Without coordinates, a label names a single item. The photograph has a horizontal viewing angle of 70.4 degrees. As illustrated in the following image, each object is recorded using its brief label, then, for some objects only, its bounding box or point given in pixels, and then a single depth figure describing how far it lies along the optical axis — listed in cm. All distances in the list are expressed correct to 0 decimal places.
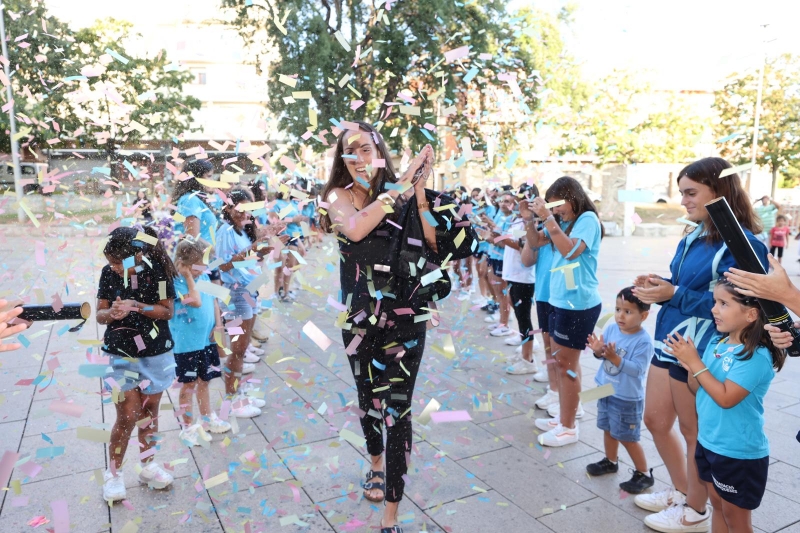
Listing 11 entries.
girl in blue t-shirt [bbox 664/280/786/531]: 227
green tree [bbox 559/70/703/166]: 2838
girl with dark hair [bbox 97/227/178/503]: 305
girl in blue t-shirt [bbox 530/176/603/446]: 358
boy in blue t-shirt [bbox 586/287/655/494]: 312
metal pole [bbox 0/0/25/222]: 1544
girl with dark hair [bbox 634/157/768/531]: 261
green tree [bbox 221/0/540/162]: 961
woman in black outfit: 268
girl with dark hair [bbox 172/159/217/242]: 441
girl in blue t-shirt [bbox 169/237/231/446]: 360
